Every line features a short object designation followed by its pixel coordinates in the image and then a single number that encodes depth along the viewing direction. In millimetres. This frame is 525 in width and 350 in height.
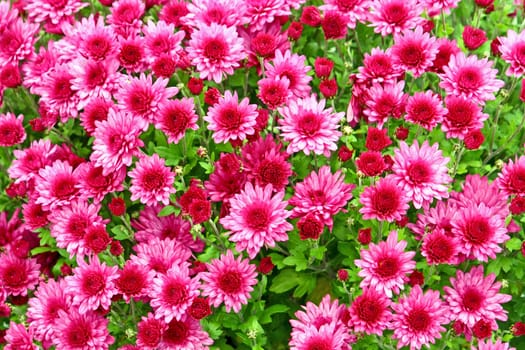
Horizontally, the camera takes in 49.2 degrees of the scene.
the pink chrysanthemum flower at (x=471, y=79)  2145
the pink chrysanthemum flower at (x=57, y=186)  2227
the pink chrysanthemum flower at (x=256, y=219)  1967
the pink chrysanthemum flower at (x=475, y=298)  1978
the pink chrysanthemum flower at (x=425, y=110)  2080
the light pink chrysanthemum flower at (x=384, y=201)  1898
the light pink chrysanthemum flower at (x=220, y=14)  2402
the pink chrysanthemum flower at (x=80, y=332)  2088
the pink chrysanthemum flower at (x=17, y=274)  2391
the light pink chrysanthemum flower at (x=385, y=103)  2178
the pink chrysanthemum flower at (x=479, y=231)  1949
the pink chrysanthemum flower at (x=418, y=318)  1896
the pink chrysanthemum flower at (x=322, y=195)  2035
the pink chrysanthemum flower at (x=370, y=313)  1861
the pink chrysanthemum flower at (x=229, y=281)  1996
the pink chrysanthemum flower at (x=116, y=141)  2135
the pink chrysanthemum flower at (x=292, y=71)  2248
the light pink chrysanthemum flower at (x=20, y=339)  2246
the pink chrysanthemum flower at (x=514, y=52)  2217
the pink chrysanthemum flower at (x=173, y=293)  1964
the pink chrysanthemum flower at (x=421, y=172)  1946
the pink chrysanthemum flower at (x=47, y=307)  2195
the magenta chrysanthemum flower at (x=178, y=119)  2113
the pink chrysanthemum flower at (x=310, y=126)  2062
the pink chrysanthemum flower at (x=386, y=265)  1905
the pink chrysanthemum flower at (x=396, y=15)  2365
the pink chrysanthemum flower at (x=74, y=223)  2145
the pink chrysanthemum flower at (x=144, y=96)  2172
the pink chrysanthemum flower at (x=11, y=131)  2473
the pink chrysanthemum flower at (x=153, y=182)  2092
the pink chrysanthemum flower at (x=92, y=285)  2023
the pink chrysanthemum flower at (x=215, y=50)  2242
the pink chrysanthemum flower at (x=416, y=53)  2234
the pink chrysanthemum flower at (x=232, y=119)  2066
